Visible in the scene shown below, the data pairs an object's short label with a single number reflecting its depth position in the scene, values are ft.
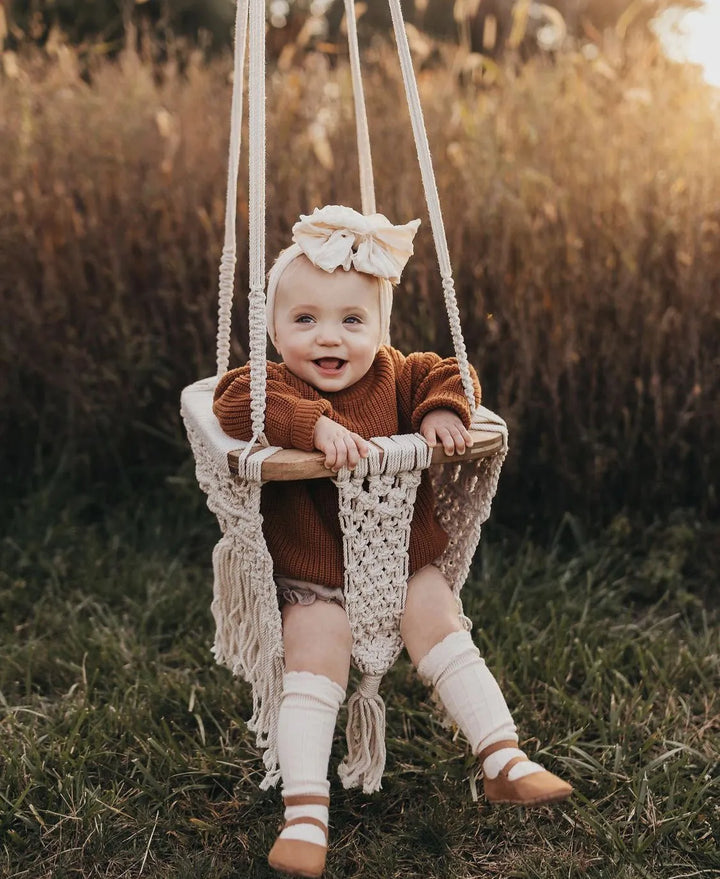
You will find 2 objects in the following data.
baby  5.37
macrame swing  5.35
